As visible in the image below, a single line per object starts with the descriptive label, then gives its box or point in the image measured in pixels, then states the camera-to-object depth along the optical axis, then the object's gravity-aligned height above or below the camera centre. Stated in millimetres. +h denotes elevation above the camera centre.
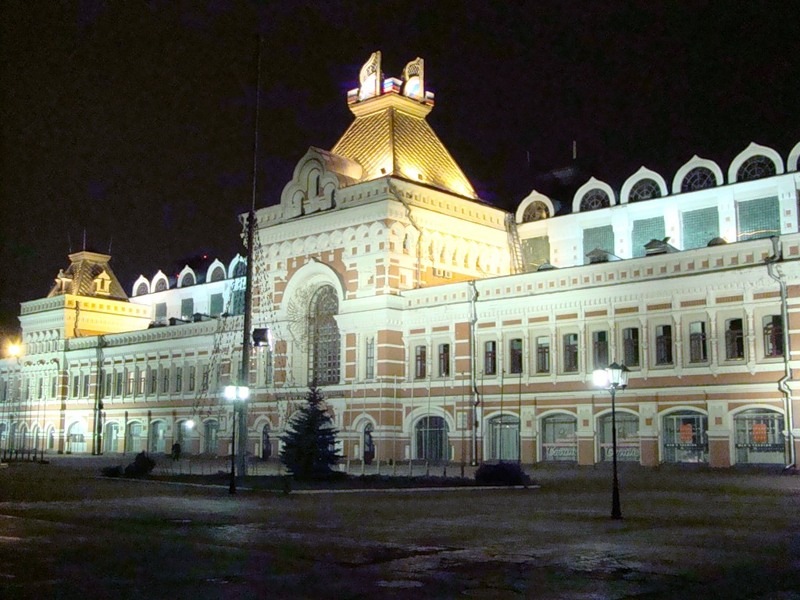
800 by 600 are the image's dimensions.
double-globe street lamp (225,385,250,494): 27469 +1027
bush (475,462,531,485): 29500 -1504
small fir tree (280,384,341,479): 30516 -597
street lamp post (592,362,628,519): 20797 +1110
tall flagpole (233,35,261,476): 30734 +3175
